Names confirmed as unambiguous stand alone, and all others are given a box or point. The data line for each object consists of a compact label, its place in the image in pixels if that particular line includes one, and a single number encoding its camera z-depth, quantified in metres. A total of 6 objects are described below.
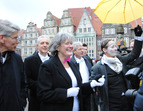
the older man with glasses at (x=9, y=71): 2.06
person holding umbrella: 2.95
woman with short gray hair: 2.14
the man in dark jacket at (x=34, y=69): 3.36
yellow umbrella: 3.56
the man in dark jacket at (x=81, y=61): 3.85
